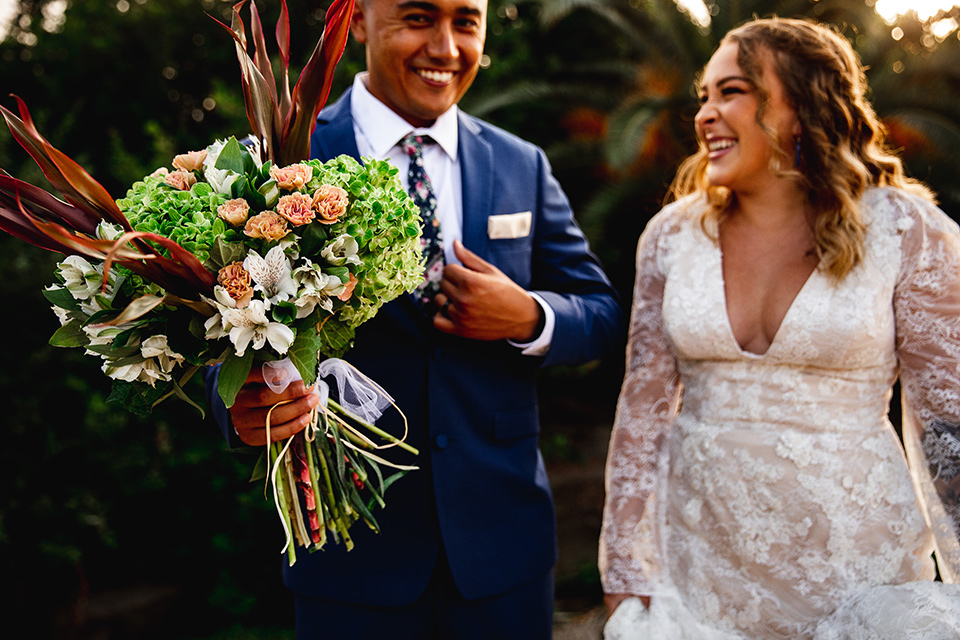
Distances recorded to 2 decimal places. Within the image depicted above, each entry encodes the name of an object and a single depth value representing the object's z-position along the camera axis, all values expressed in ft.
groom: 6.81
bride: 6.75
